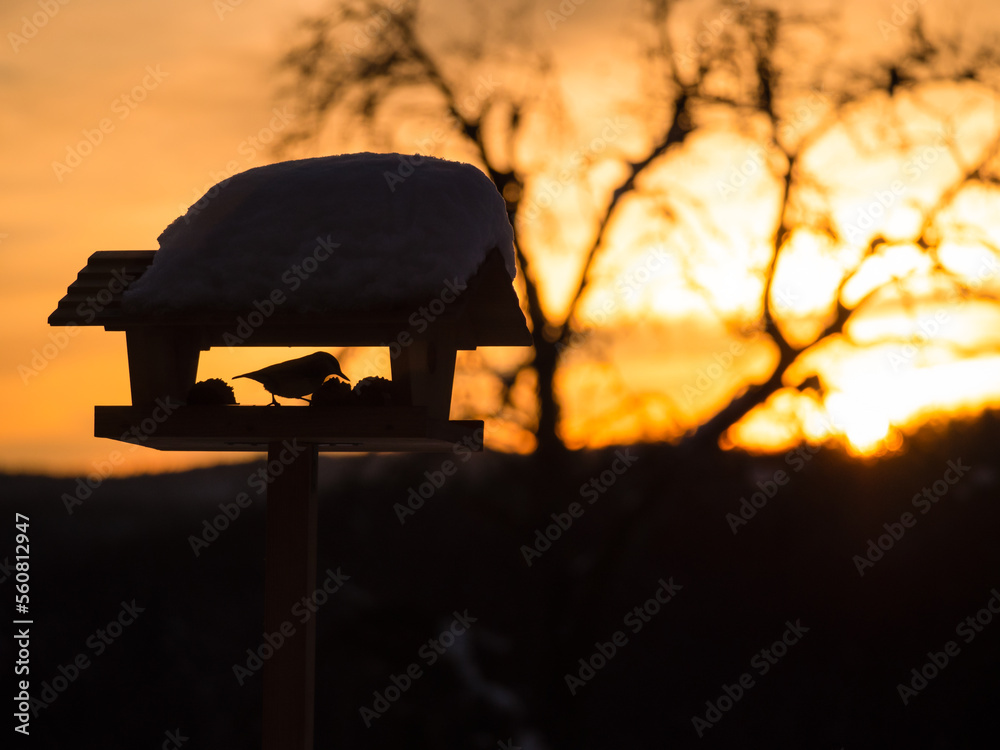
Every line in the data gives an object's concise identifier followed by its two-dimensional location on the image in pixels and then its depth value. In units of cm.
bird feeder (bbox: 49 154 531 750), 603
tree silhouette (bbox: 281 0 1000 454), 1628
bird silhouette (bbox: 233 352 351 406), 634
